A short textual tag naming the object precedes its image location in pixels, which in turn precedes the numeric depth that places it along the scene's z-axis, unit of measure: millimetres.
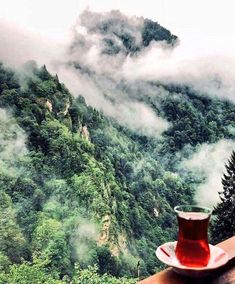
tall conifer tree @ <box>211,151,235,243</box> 16000
